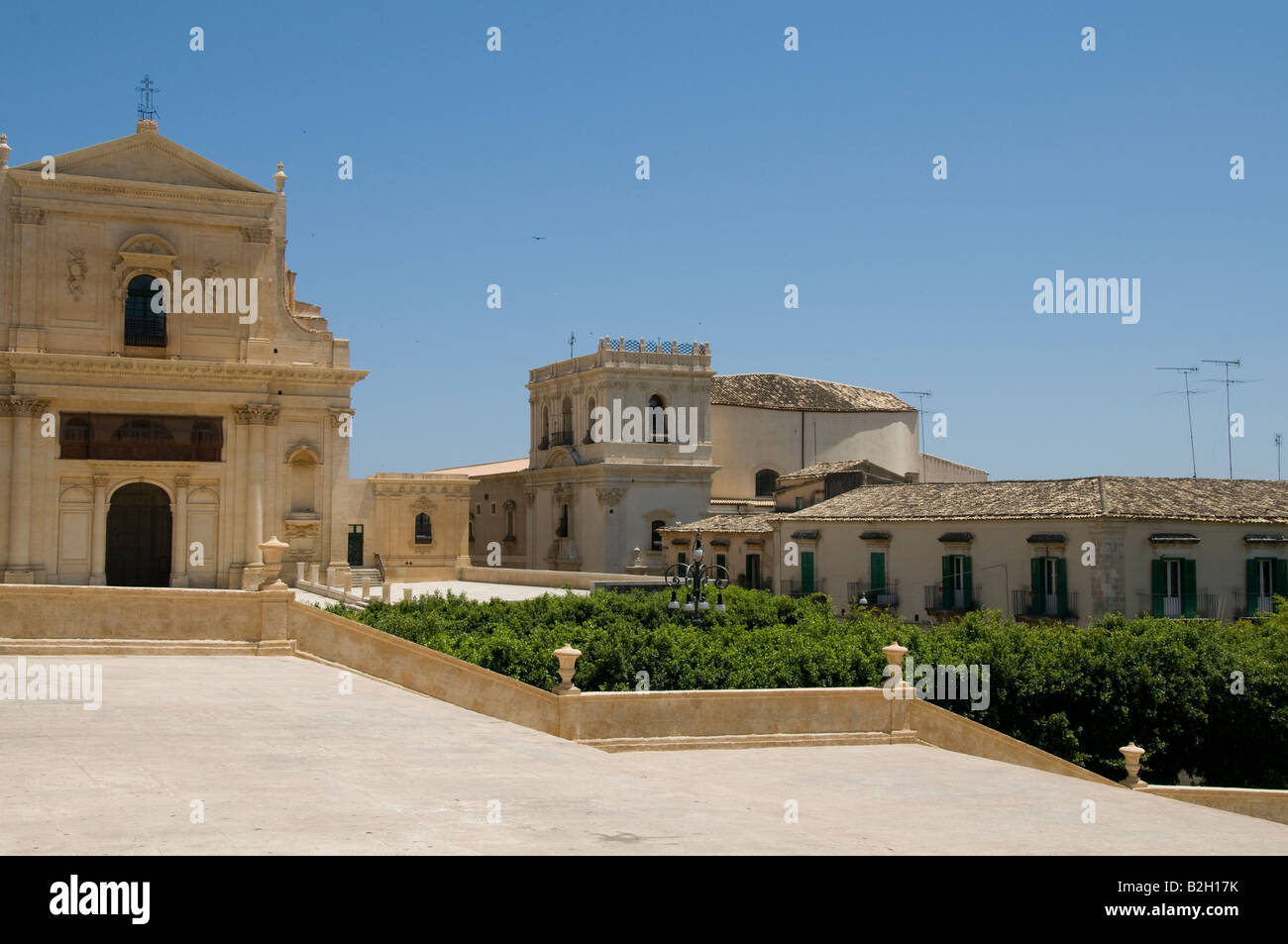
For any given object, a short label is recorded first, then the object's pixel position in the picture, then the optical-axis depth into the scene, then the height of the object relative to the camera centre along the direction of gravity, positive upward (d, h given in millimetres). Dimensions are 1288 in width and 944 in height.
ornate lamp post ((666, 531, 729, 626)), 25500 -720
